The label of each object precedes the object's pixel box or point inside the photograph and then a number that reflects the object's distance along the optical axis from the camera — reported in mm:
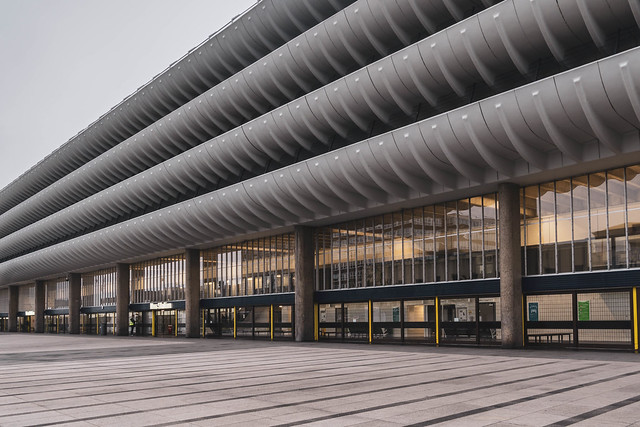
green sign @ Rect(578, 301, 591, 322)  26125
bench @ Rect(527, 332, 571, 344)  26700
